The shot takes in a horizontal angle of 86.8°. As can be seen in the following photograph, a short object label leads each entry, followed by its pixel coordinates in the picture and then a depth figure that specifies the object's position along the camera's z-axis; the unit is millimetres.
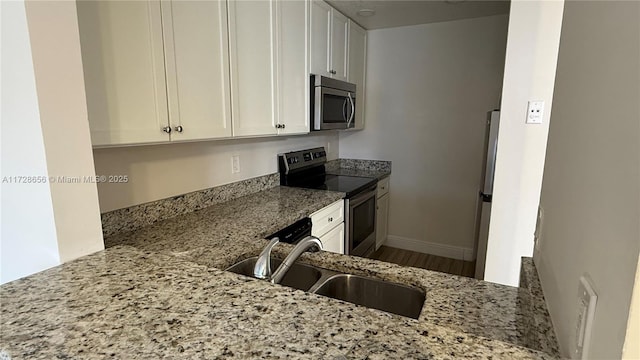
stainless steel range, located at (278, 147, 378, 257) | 2702
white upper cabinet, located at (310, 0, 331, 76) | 2568
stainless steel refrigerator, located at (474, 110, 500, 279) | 2371
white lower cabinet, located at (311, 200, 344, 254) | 2213
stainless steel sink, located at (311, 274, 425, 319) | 993
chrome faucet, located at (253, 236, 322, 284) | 970
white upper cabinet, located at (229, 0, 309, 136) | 1880
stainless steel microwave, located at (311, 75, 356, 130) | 2568
